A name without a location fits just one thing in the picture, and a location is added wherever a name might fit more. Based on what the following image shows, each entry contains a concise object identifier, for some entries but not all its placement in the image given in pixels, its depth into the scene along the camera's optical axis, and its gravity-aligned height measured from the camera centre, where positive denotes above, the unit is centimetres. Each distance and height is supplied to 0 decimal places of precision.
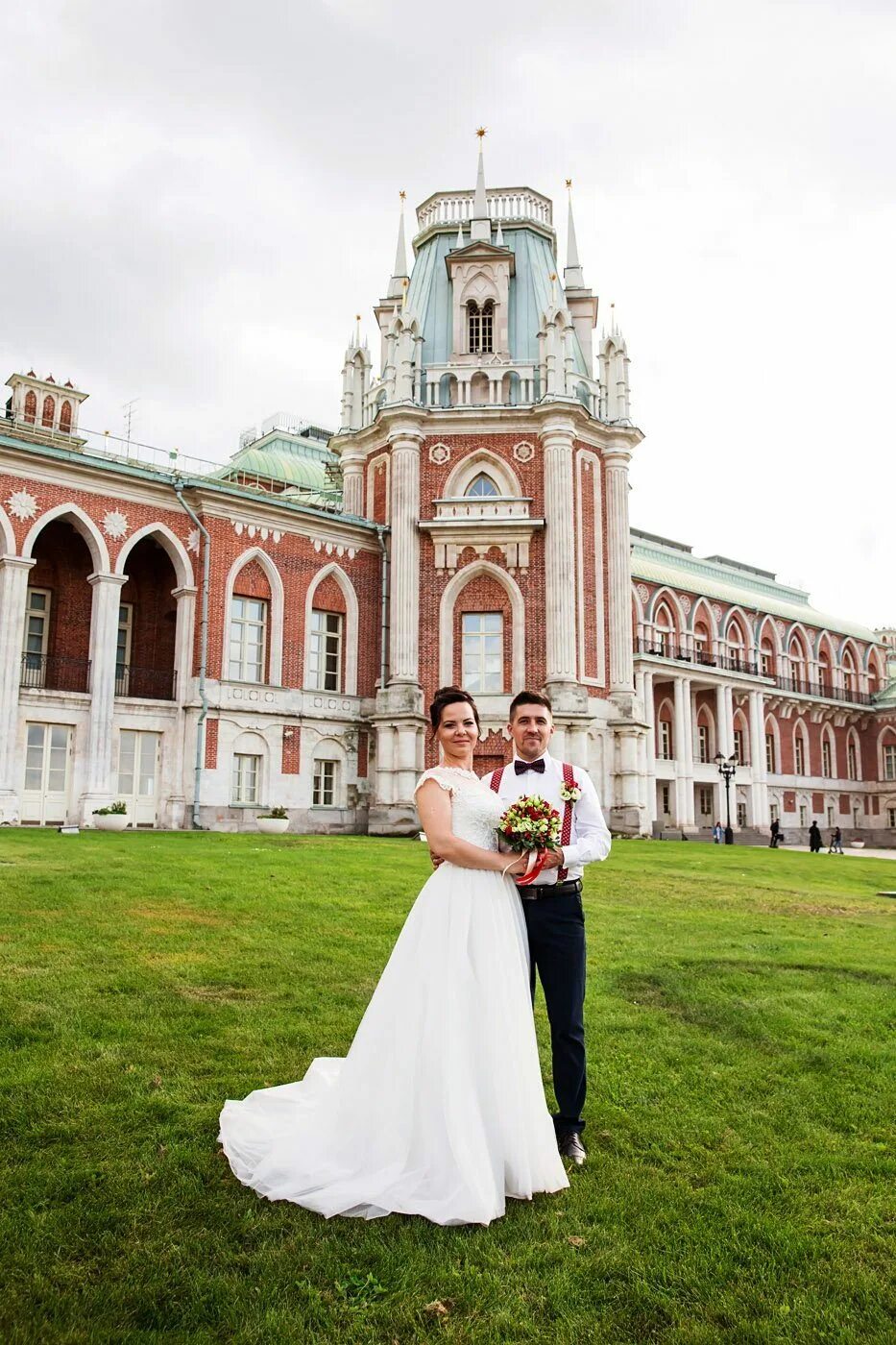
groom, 529 -59
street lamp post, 4091 +184
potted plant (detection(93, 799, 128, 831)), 2531 -11
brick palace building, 2733 +703
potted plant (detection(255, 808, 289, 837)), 2803 -30
